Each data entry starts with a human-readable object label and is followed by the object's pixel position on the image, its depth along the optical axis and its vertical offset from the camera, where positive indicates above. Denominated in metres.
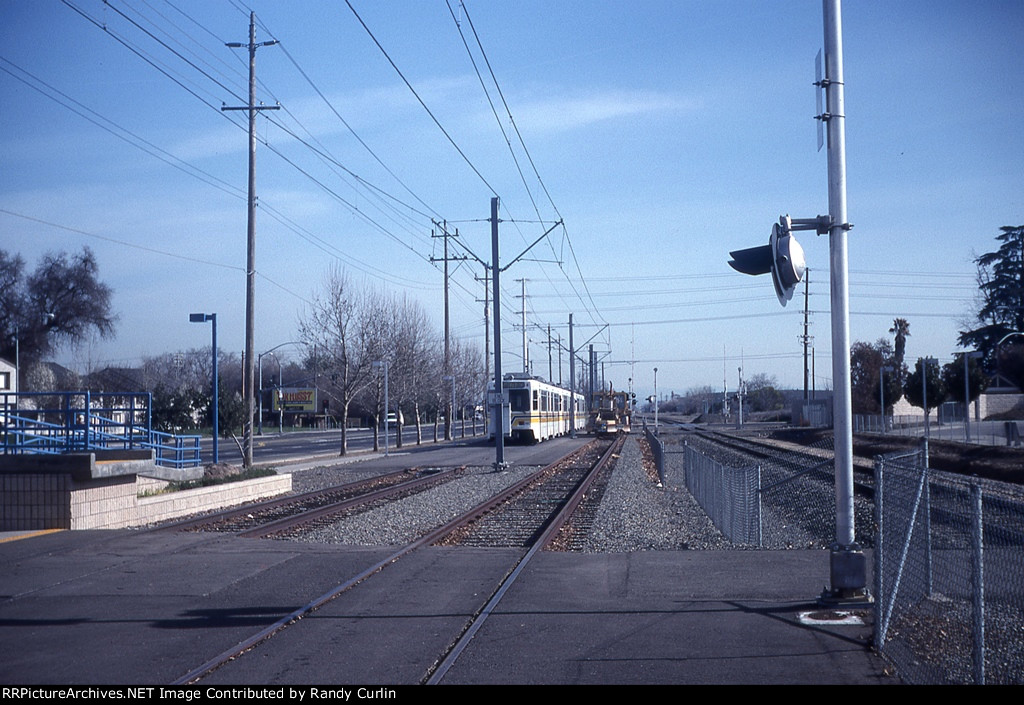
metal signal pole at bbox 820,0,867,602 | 8.49 +0.60
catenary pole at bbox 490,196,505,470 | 31.38 +1.60
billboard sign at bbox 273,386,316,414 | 108.31 -0.14
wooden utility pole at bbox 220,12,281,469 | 28.09 +3.79
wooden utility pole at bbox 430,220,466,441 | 56.83 +1.79
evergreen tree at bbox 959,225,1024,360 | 57.94 +6.80
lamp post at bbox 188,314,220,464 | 23.70 +2.05
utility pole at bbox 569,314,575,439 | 63.58 +0.26
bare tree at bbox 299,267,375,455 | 46.38 +2.20
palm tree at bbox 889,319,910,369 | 77.81 +5.19
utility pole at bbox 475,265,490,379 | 62.75 +6.54
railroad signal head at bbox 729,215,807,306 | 8.77 +1.30
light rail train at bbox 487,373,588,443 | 49.44 -0.64
